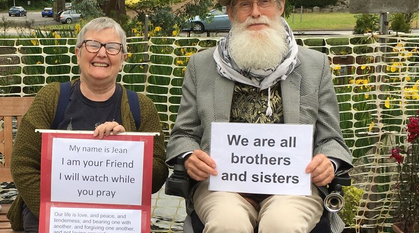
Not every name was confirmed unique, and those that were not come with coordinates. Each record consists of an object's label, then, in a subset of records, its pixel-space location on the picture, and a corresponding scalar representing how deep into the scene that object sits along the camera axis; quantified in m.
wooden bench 3.76
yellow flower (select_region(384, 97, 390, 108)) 4.80
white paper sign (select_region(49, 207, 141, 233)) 3.15
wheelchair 3.12
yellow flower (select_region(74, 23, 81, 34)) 7.45
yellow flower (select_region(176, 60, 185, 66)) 5.94
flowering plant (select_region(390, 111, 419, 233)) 4.45
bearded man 3.31
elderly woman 3.31
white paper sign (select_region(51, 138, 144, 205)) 3.16
